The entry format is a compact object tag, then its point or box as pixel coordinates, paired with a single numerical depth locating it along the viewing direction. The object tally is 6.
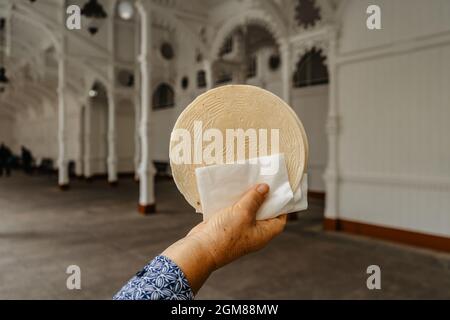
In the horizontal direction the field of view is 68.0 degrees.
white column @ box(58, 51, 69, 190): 11.95
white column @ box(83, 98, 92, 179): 15.70
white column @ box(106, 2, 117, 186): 13.00
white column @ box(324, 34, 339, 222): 6.12
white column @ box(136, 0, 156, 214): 7.79
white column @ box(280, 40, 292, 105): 7.07
